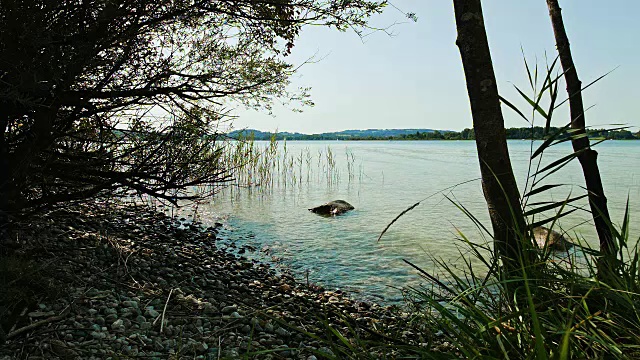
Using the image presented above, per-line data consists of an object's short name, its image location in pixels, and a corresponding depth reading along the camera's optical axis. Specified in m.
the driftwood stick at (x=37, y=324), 2.84
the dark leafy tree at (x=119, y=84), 3.62
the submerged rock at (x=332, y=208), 11.84
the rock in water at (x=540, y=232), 7.62
